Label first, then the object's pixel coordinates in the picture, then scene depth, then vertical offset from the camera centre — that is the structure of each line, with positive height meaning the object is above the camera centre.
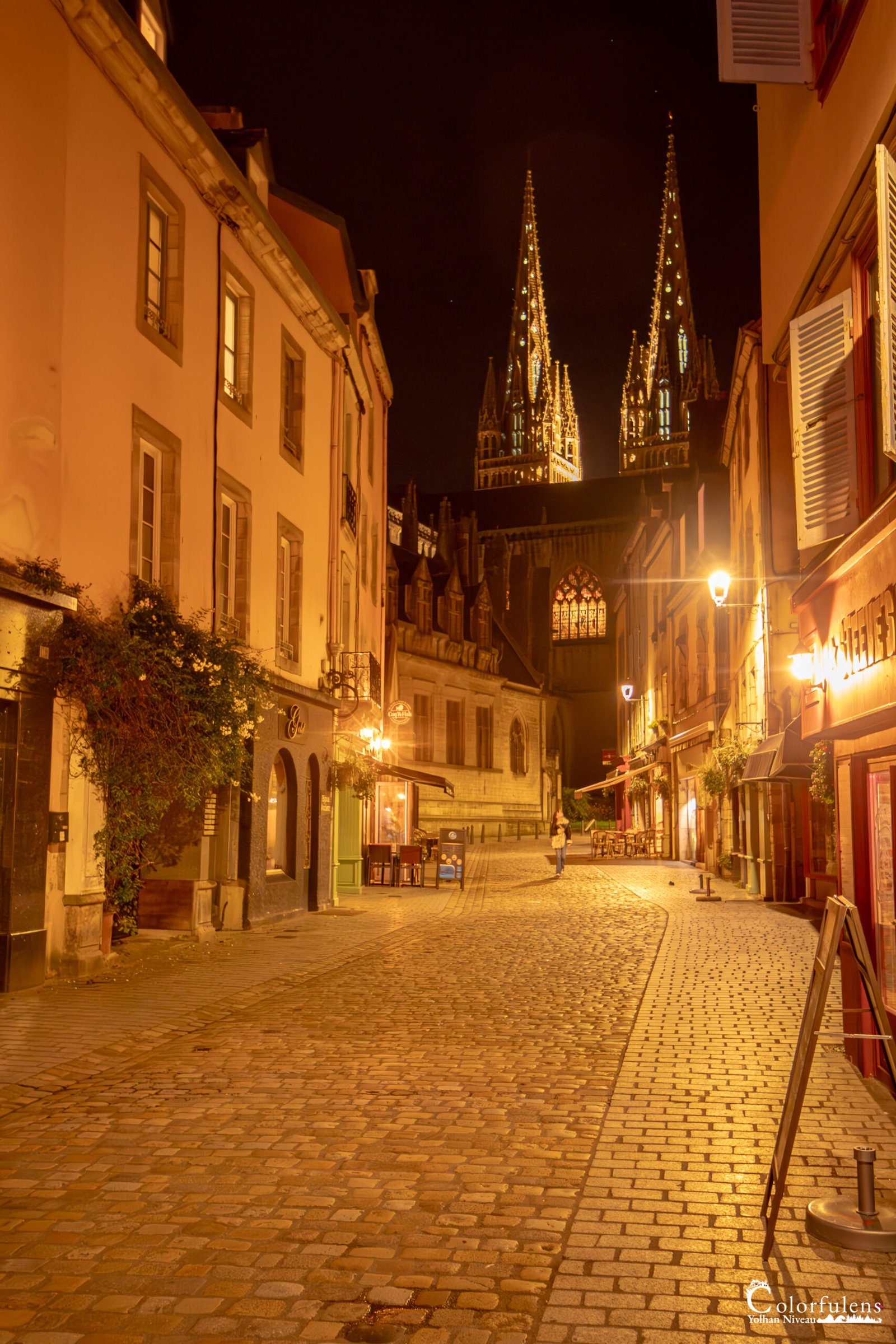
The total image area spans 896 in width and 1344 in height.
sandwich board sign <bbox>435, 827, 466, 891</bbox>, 24.84 -1.02
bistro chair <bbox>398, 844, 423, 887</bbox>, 25.10 -1.06
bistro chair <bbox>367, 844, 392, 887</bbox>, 25.28 -1.06
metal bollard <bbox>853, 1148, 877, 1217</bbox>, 4.48 -1.35
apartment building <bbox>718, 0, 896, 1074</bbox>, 6.72 +2.46
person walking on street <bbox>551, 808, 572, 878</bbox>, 27.05 -0.61
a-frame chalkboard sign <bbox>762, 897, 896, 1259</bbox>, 4.44 -0.75
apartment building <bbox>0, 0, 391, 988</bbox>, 10.71 +4.39
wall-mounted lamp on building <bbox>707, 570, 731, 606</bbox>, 18.78 +3.44
